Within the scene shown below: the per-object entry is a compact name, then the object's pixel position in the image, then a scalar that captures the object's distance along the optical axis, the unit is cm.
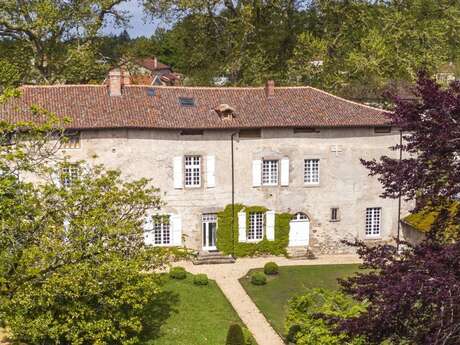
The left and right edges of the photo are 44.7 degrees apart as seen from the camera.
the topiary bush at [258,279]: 2735
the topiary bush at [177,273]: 2762
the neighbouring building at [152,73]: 4397
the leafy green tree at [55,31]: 3653
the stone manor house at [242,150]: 2936
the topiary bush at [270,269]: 2864
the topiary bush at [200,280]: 2689
